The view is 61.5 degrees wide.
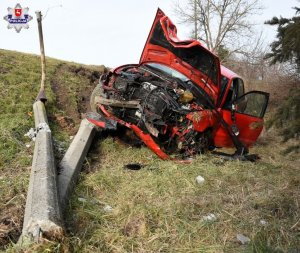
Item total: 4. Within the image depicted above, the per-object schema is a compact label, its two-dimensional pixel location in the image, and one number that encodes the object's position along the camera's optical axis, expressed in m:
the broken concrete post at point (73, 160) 2.99
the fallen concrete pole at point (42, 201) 2.10
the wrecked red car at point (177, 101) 4.34
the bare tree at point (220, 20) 23.27
